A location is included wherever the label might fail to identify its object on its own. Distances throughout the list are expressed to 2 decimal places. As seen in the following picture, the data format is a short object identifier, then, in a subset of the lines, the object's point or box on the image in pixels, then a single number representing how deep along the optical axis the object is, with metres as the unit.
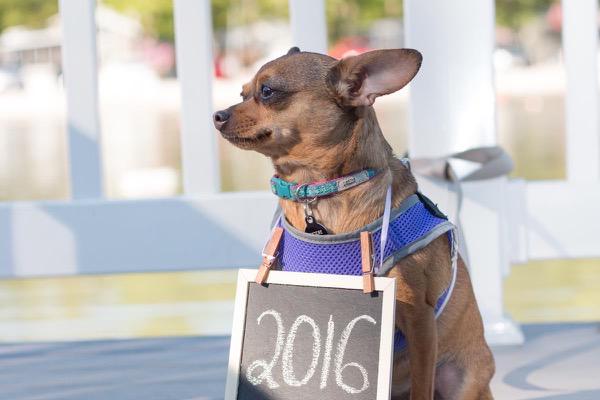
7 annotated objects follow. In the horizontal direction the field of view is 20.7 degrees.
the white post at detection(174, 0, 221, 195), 6.04
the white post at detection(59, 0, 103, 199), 6.04
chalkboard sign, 3.80
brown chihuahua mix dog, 3.84
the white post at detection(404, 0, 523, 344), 5.70
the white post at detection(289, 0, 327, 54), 5.94
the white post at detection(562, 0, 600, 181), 6.05
